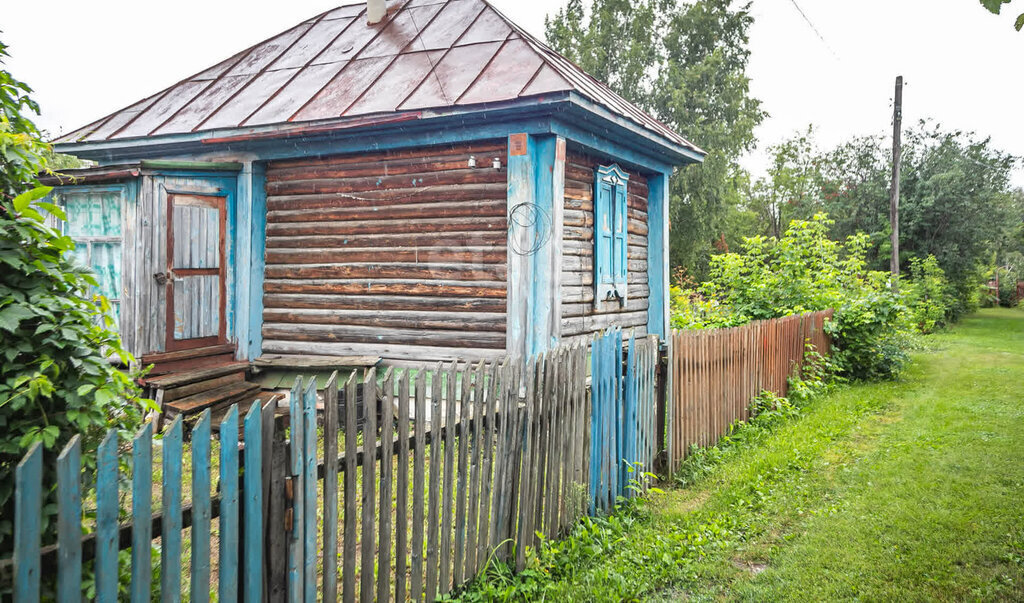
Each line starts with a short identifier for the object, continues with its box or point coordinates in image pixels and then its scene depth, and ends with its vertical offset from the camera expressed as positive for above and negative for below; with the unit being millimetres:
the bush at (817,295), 11016 +257
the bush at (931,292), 21250 +635
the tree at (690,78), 26047 +9561
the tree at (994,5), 2078 +986
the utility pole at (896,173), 18312 +3971
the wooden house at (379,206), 6746 +1195
